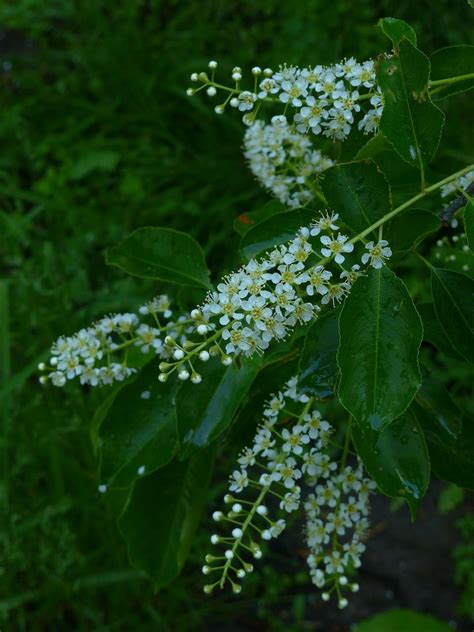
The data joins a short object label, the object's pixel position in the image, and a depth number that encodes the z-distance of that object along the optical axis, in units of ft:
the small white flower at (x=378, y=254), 2.21
